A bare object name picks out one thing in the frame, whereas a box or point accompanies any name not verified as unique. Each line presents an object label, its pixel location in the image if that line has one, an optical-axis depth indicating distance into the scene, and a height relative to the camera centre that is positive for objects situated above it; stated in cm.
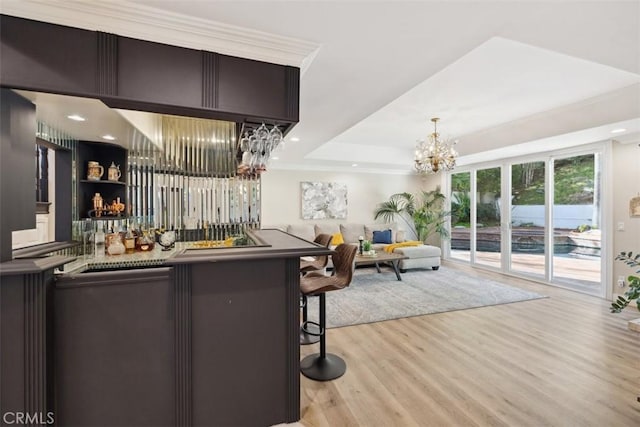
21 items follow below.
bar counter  142 -71
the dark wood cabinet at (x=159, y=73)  156 +81
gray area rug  347 -125
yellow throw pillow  627 -62
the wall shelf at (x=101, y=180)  282 +33
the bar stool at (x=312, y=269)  279 -63
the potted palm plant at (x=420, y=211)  688 +2
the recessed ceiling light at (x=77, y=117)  199 +69
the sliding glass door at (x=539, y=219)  436 -11
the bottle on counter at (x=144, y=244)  238 -28
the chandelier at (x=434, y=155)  439 +91
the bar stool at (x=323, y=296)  221 -69
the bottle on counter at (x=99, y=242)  224 -27
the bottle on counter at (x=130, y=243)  232 -27
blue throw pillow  660 -58
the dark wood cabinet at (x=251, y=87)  175 +81
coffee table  490 -84
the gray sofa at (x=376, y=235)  561 -55
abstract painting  677 +29
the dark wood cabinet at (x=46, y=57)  138 +79
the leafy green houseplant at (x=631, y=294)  158 -47
